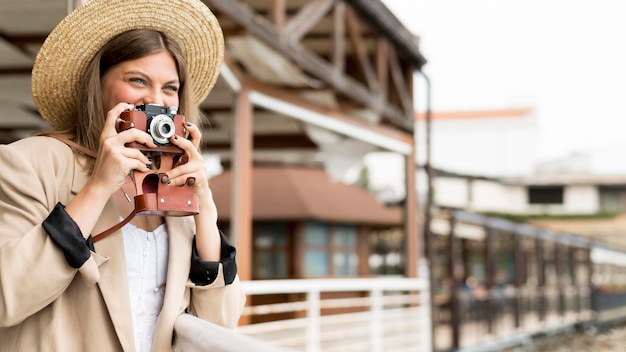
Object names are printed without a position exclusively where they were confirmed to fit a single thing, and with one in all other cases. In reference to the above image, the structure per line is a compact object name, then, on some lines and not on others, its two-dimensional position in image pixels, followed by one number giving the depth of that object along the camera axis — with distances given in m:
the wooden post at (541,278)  18.55
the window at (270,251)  12.56
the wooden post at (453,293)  11.95
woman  1.49
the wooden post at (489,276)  14.16
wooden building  5.67
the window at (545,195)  38.72
